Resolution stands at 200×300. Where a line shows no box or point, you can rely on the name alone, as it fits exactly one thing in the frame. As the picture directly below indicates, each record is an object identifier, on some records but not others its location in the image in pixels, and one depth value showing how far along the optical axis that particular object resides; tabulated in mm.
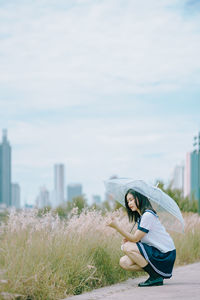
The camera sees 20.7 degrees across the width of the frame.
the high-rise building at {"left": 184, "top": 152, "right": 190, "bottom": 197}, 125244
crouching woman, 7574
